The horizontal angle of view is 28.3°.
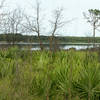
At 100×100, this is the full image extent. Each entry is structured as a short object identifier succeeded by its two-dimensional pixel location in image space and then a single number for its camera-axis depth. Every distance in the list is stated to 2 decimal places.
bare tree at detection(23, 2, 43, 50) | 19.89
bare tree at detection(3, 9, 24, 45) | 16.73
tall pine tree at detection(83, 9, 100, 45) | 24.97
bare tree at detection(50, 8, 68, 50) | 21.33
